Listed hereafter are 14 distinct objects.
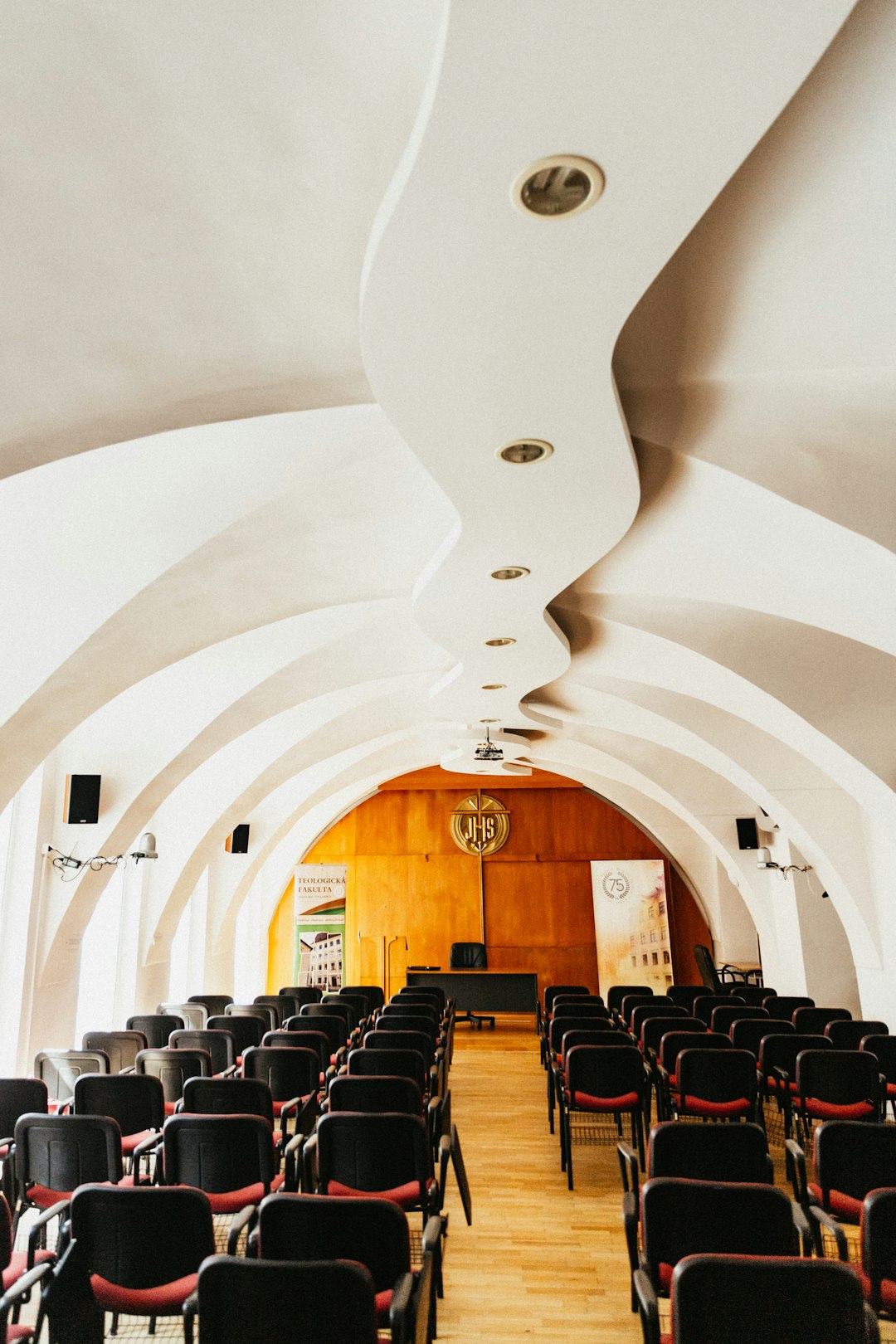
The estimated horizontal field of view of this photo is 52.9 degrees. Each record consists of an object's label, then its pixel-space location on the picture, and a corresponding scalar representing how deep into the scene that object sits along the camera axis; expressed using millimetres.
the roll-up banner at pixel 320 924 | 18844
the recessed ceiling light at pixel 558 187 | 2641
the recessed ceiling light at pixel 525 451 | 4426
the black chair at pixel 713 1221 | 3709
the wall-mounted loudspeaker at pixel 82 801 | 9258
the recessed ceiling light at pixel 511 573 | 6258
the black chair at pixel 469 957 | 18359
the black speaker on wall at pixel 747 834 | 14588
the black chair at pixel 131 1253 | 3670
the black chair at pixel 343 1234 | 3500
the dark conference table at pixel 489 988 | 17562
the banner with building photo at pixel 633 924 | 18500
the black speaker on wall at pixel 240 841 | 14906
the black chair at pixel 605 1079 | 7605
